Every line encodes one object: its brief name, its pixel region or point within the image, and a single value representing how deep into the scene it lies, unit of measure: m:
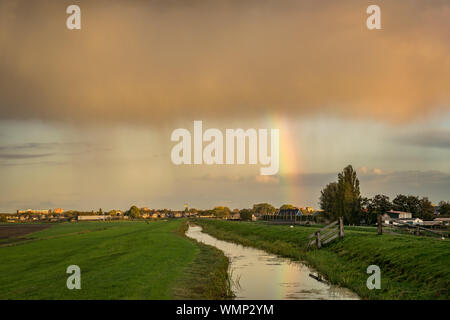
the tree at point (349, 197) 105.06
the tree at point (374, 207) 107.62
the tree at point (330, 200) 110.31
